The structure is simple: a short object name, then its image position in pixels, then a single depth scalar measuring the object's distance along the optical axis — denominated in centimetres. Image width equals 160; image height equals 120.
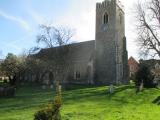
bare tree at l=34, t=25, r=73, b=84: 2478
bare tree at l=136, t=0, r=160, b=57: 1744
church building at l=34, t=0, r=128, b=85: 2551
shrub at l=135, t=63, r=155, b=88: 1780
